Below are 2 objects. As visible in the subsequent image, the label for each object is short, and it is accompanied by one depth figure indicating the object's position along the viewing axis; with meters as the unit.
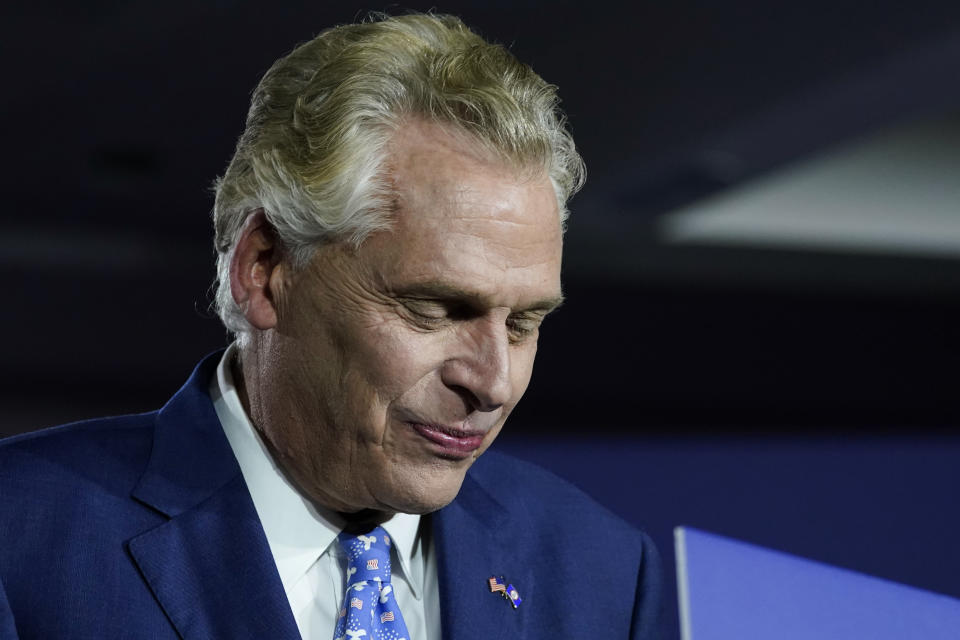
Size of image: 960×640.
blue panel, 3.60
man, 3.52
